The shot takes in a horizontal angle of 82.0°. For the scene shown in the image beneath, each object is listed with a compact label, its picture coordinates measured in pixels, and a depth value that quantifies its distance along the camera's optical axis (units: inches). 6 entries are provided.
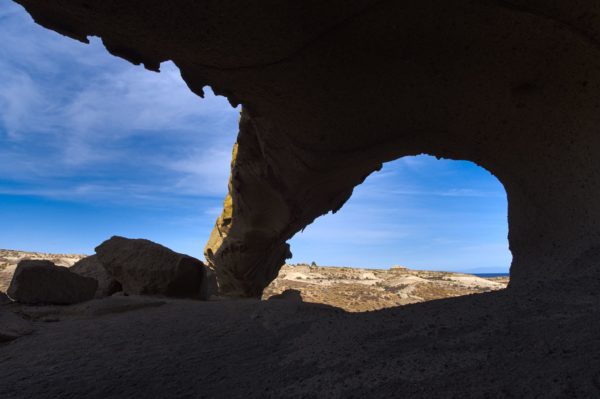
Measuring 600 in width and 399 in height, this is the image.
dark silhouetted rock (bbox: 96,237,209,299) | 173.3
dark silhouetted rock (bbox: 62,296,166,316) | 137.0
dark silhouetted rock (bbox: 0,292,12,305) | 146.9
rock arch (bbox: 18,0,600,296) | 102.1
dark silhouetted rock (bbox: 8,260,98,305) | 149.8
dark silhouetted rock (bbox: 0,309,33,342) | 103.9
